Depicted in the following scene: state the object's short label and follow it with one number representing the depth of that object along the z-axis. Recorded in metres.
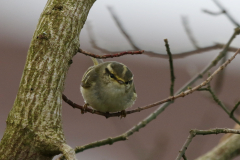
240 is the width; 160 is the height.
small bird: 6.51
